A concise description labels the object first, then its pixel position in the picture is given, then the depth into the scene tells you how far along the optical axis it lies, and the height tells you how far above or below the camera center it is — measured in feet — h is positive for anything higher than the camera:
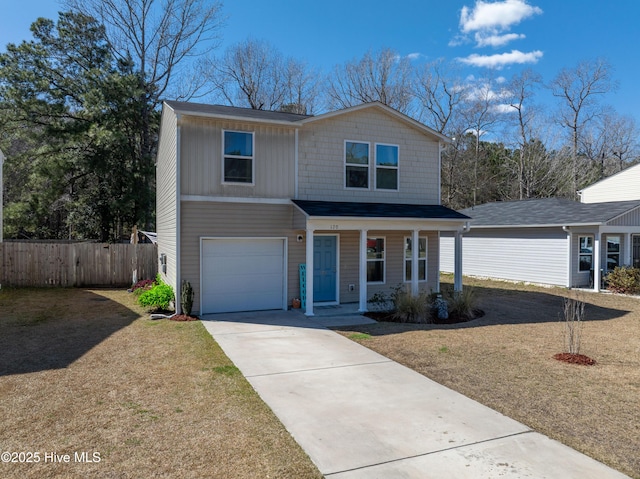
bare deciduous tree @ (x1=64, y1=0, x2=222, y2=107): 79.97 +37.90
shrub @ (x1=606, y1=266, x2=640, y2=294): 52.34 -5.88
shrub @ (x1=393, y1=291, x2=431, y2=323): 35.37 -6.50
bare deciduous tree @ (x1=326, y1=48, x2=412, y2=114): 104.42 +38.39
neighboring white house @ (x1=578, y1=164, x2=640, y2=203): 77.97 +8.82
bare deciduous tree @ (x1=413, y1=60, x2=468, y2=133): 108.06 +36.92
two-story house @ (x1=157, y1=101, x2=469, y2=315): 36.11 +2.57
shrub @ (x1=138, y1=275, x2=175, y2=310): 36.60 -5.69
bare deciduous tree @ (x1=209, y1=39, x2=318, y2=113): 102.37 +38.53
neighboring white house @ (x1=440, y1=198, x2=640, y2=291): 54.90 -1.17
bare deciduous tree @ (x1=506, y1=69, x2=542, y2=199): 115.24 +31.27
